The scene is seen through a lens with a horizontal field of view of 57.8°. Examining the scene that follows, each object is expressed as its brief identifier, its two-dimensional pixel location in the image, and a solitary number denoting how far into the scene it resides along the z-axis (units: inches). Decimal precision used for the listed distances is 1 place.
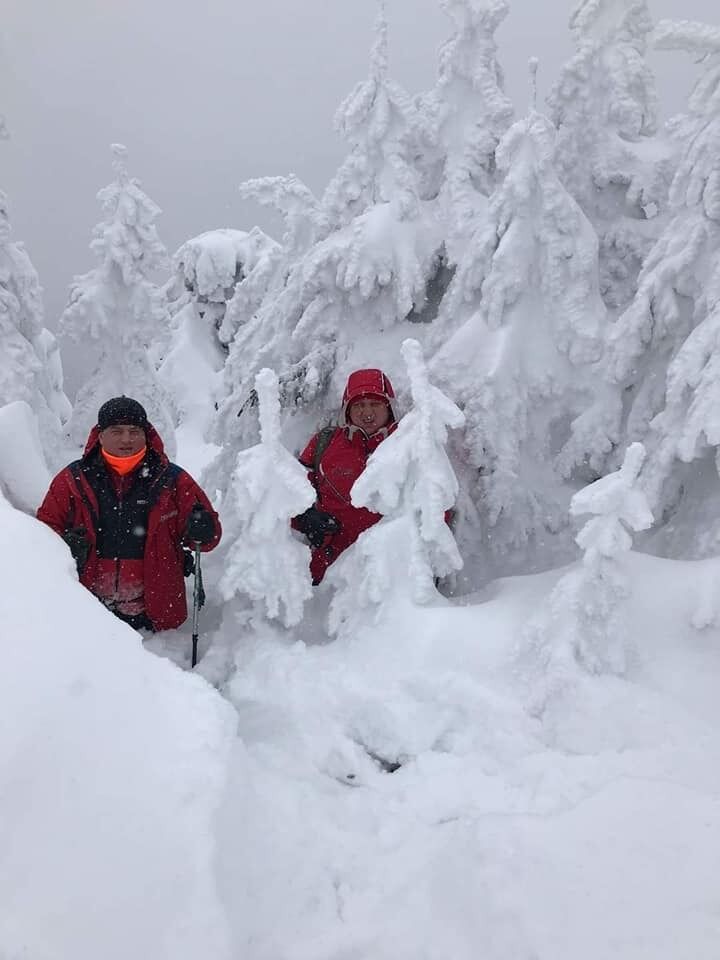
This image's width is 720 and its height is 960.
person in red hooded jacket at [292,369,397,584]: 243.8
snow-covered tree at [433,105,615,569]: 252.2
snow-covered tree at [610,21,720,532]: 200.8
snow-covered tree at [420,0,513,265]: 282.0
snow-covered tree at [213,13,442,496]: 279.3
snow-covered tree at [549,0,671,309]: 297.4
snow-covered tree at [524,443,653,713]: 160.6
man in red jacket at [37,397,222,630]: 203.6
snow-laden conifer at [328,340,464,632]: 193.6
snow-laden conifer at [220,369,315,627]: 196.9
